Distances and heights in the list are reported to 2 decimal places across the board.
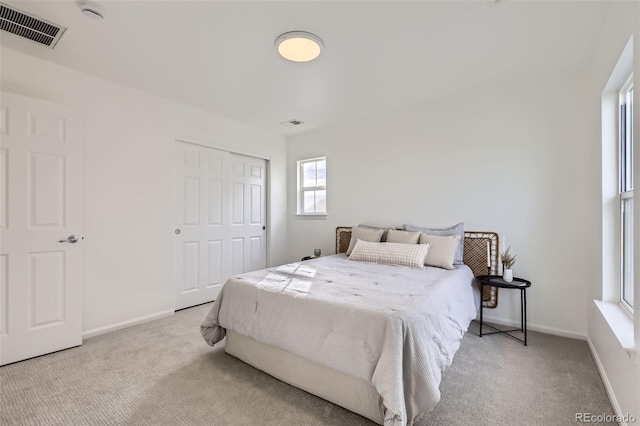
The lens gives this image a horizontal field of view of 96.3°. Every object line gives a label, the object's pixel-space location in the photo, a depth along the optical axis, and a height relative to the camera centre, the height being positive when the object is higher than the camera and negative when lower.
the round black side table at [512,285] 2.57 -0.65
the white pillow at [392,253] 2.90 -0.42
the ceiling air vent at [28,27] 1.95 +1.36
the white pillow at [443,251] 2.85 -0.38
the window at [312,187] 4.64 +0.45
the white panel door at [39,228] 2.26 -0.12
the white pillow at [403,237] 3.22 -0.26
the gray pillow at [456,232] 3.03 -0.20
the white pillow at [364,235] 3.56 -0.27
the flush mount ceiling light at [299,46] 2.13 +1.30
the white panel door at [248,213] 4.28 +0.01
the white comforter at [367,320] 1.44 -0.67
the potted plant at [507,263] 2.69 -0.48
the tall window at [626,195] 1.90 +0.13
